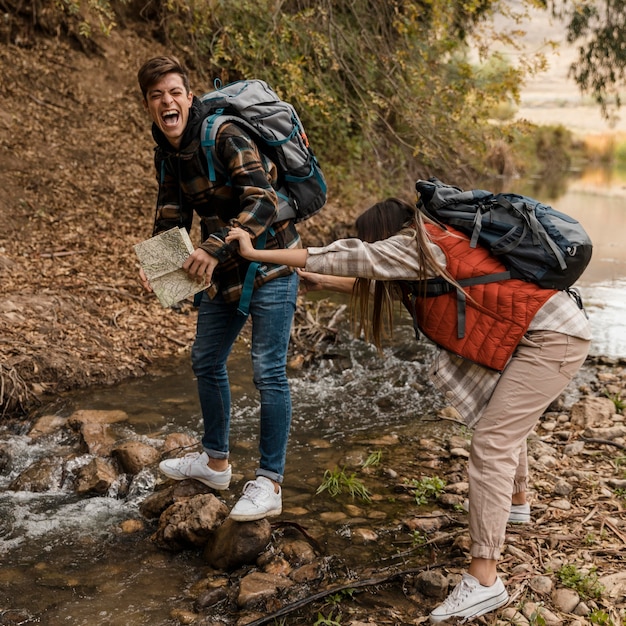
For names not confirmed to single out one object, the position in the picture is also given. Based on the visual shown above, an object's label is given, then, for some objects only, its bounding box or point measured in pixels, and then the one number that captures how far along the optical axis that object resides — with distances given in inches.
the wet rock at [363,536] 138.6
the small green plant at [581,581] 114.2
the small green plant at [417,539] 134.6
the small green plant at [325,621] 111.7
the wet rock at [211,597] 118.7
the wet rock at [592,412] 194.7
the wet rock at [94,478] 156.0
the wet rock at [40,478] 157.2
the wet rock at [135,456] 162.6
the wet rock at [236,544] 127.4
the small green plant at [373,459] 172.7
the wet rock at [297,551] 130.3
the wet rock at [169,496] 145.4
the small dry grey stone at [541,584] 116.3
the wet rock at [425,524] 141.3
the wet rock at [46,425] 182.1
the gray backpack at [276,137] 121.6
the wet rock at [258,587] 118.6
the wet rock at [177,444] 170.9
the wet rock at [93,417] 183.5
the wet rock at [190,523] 132.5
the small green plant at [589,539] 130.0
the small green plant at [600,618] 107.3
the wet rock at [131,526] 141.0
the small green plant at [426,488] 155.0
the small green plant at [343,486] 157.5
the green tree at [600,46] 507.4
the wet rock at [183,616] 114.8
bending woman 108.7
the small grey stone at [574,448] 175.8
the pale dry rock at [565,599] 112.1
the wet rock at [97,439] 171.3
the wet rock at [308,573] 125.2
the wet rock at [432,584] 118.3
